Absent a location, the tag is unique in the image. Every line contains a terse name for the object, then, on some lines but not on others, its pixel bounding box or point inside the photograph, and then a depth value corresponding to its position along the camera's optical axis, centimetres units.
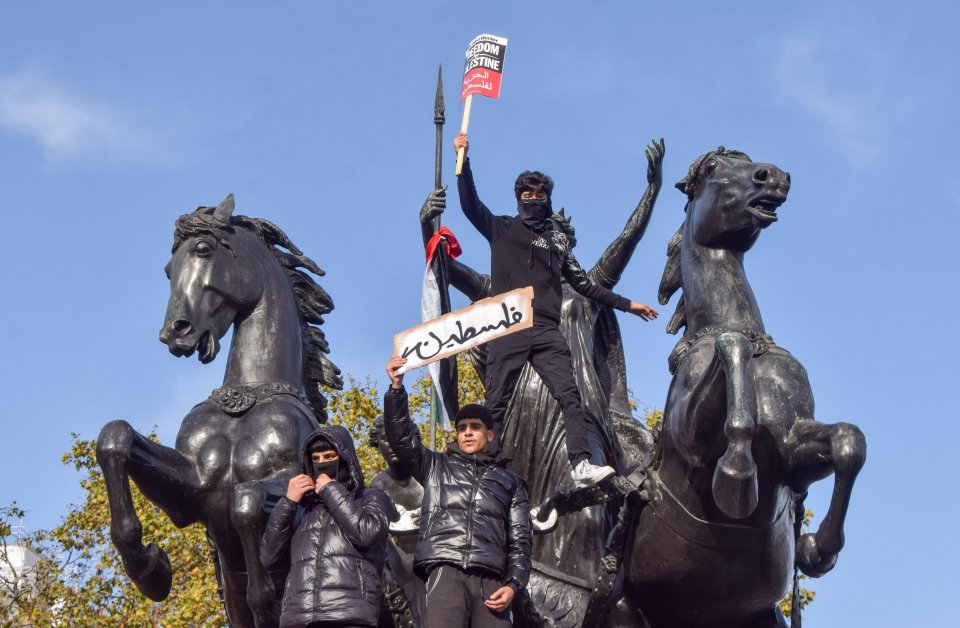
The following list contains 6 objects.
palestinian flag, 949
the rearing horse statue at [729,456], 829
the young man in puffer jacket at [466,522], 687
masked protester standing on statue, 911
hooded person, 657
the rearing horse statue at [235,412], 893
